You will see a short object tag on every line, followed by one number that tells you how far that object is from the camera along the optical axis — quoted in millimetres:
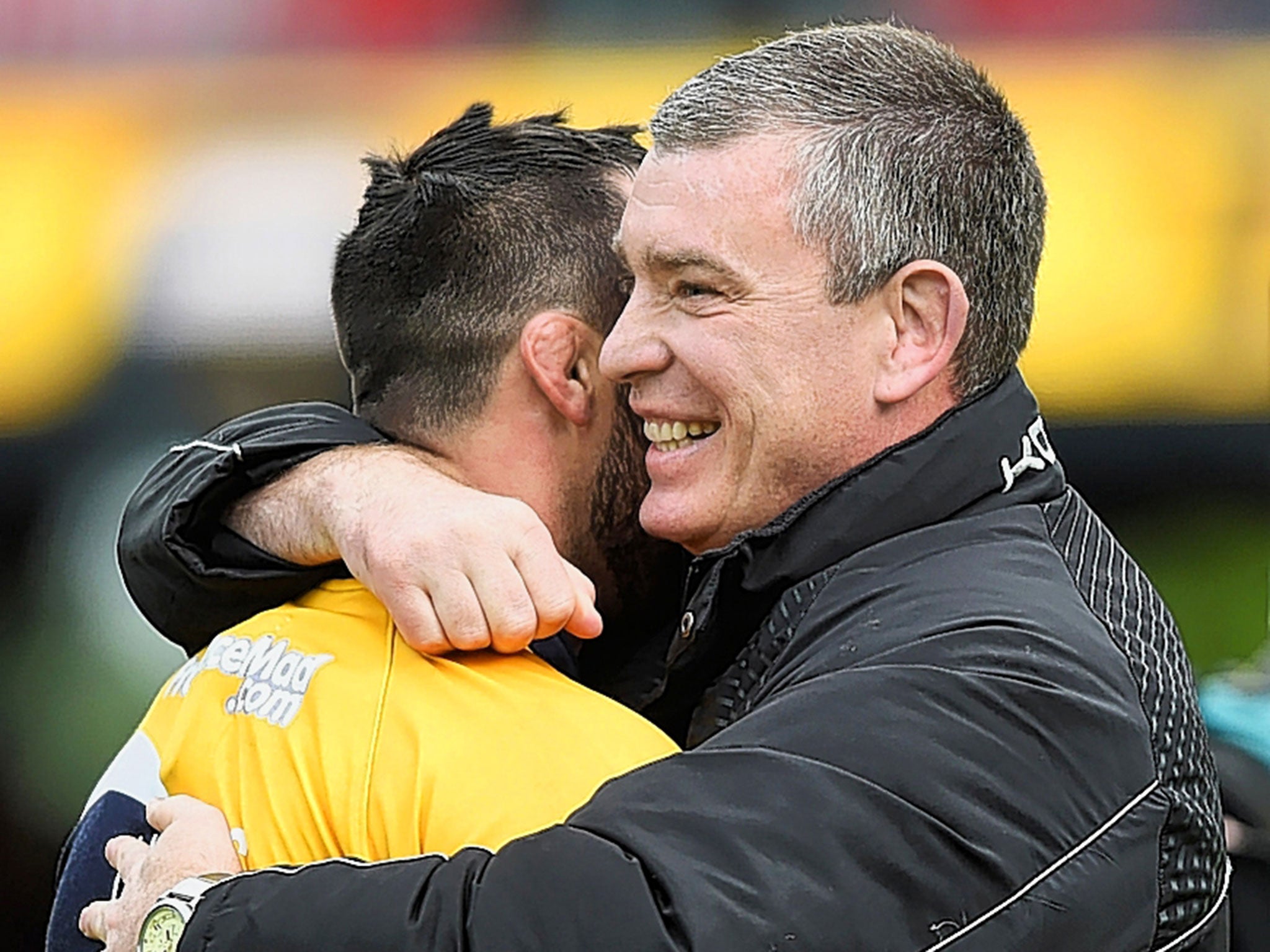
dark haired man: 7117
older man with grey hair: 7063
